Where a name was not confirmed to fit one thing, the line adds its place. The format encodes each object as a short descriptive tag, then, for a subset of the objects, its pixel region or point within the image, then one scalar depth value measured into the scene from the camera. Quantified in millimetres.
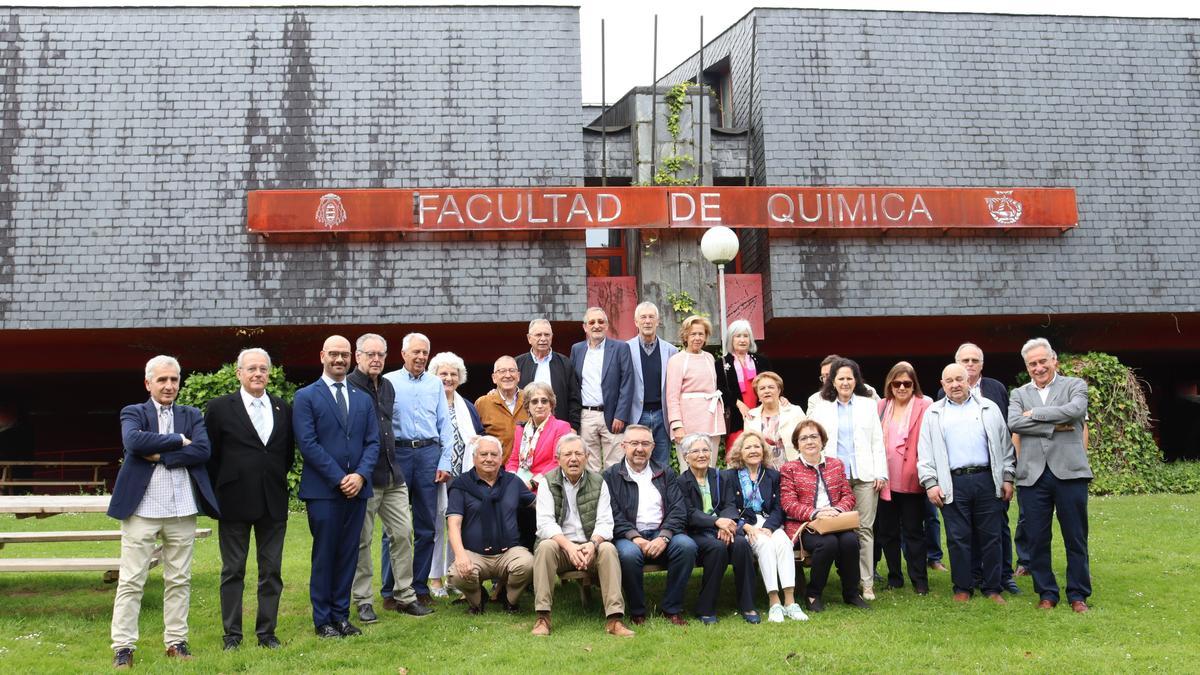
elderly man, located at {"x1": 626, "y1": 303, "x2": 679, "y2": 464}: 7766
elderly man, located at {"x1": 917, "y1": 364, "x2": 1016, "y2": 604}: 6988
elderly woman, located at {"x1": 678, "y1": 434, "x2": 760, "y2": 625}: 6535
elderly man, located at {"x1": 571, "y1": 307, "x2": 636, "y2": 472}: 7652
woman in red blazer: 6793
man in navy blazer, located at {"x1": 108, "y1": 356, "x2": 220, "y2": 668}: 5648
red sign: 12938
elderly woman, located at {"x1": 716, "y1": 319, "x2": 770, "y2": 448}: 7809
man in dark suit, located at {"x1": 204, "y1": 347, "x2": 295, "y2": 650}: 5879
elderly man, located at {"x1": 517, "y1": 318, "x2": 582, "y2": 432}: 7711
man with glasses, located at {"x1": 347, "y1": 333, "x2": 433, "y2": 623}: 6520
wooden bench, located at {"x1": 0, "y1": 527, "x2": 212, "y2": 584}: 6496
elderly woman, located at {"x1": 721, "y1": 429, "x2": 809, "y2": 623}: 6625
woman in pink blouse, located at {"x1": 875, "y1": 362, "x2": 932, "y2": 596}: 7281
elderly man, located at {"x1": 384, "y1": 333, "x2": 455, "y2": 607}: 6918
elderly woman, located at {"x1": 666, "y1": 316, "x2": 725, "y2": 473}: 7555
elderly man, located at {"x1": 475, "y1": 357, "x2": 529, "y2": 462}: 7531
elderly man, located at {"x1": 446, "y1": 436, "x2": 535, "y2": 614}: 6590
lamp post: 10180
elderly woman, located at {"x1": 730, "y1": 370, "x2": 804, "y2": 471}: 7375
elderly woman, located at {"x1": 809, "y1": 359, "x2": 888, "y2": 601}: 7211
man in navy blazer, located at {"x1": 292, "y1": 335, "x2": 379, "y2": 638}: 6105
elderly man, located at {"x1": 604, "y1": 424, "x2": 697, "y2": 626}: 6418
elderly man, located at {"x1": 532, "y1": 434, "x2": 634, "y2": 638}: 6273
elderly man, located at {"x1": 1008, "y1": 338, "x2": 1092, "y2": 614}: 6664
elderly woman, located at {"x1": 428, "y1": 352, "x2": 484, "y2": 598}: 7211
